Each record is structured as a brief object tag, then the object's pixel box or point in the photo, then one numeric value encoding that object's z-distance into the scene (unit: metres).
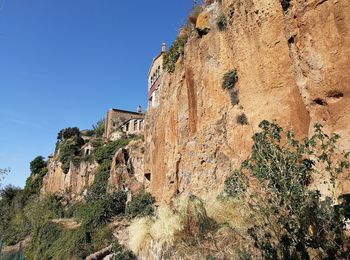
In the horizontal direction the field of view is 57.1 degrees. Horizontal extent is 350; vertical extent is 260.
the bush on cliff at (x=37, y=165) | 67.31
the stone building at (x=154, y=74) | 33.34
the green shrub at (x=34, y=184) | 61.24
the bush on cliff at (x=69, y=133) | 56.00
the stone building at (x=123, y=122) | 48.54
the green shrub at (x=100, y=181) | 30.52
